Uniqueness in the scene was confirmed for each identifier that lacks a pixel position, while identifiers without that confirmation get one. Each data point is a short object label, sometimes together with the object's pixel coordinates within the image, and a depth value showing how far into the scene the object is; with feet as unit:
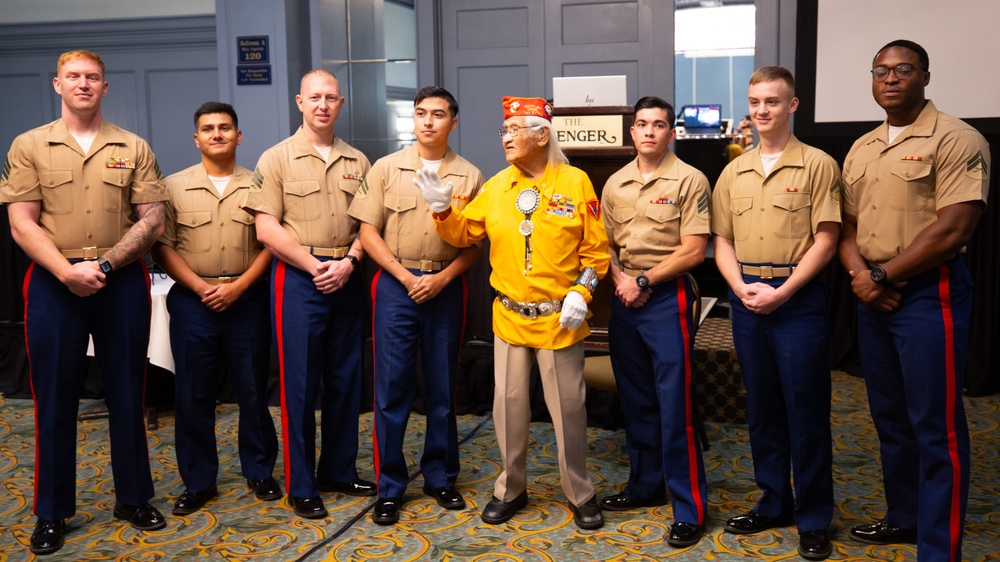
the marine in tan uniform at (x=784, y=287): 9.80
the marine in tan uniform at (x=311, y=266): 11.21
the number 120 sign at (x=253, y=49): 22.09
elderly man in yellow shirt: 10.37
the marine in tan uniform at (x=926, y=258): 9.05
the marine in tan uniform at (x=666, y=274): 10.61
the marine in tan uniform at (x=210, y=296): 11.56
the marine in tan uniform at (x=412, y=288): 11.12
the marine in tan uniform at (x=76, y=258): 10.19
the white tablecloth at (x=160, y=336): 15.07
